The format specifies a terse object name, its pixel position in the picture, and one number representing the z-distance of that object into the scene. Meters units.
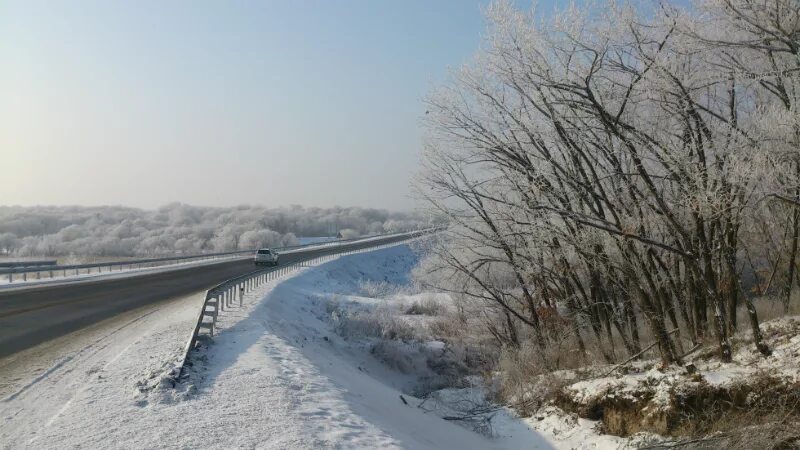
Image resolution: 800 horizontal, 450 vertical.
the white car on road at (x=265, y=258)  45.39
